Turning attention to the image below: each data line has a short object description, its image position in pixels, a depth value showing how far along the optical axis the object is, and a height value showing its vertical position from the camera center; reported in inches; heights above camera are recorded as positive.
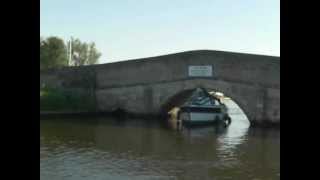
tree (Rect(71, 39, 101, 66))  1545.3 +109.0
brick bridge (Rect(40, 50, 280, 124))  791.1 +14.7
